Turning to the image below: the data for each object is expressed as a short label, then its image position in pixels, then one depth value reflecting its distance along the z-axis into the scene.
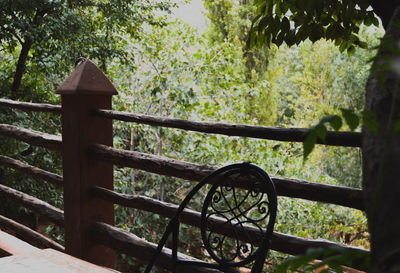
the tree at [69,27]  4.43
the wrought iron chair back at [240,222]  1.11
